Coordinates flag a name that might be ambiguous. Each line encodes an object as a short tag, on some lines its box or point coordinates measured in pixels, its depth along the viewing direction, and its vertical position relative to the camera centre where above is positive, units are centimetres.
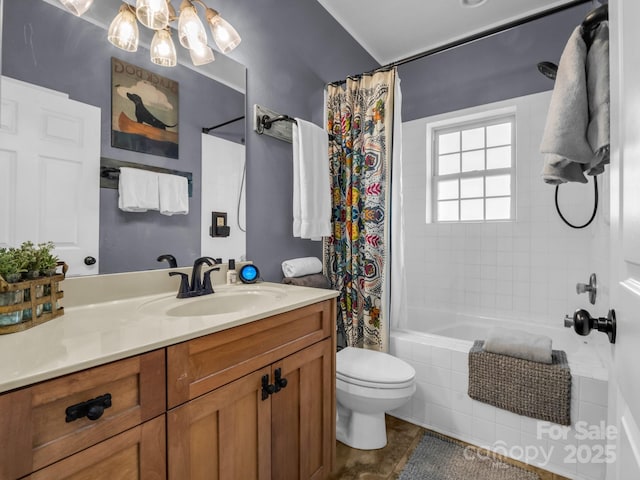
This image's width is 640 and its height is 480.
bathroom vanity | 59 -37
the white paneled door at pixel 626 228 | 47 +2
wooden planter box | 75 -16
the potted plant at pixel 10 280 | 75 -10
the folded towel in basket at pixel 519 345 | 154 -52
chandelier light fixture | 118 +84
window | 261 +61
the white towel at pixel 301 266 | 187 -16
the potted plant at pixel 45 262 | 87 -7
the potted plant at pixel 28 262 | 82 -6
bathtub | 142 -86
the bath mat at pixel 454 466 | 148 -108
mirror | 102 +53
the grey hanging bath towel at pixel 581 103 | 83 +37
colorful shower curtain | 191 +23
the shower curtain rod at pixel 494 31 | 165 +117
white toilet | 150 -72
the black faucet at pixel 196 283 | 126 -18
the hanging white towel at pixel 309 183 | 180 +33
